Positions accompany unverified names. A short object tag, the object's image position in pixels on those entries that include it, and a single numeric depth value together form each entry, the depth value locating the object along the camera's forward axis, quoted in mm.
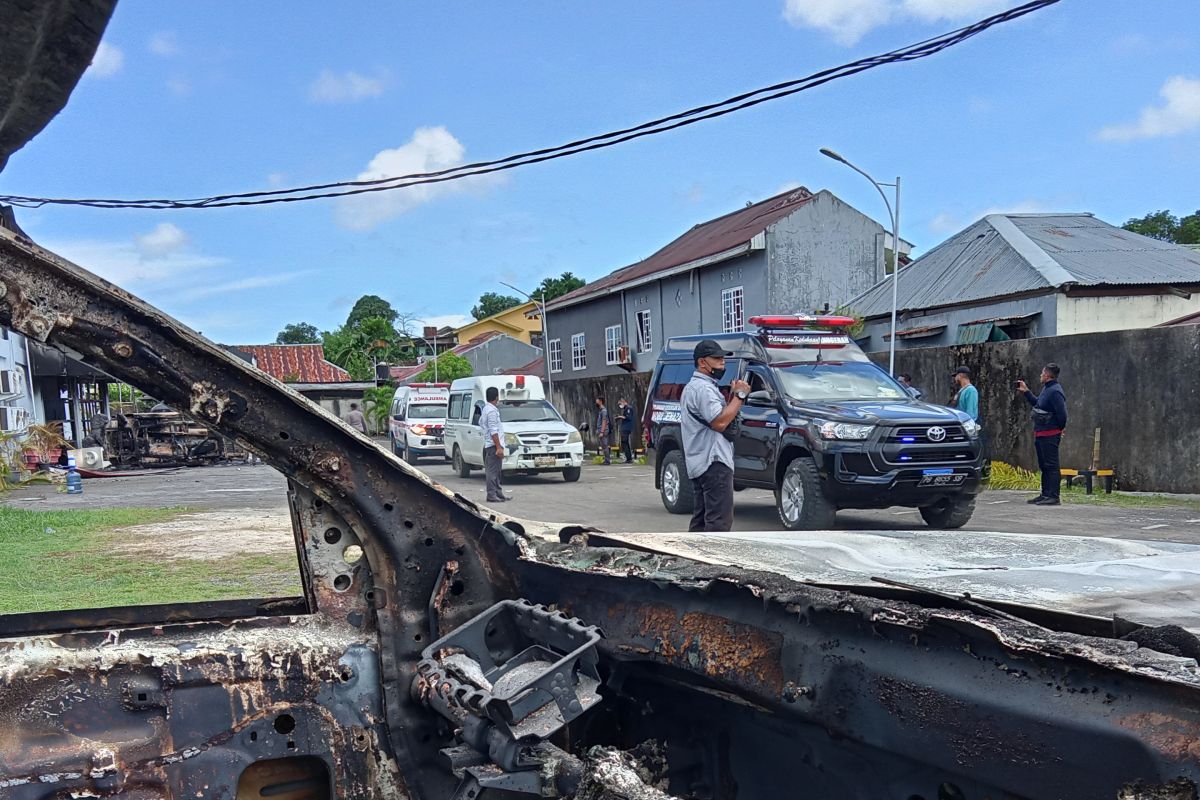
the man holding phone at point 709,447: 6996
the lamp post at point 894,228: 17523
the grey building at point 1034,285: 19281
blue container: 18719
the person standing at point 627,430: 22984
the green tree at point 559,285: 86450
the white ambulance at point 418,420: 24219
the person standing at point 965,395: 12016
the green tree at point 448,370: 54906
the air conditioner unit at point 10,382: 24312
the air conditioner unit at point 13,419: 23880
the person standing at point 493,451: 13609
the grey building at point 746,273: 27406
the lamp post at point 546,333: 37375
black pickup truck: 9141
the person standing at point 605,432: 23469
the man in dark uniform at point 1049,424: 11344
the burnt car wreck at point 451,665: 1712
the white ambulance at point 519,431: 17312
